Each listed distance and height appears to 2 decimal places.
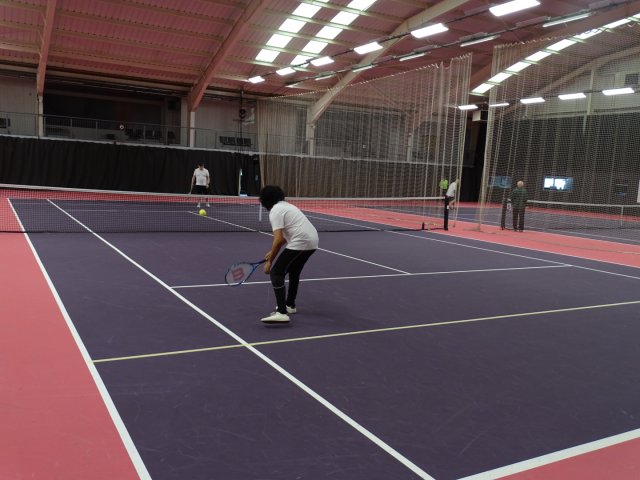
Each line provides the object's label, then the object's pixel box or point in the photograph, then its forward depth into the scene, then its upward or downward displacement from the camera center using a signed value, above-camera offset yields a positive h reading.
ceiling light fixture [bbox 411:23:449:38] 17.27 +4.77
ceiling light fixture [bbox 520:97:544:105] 18.16 +2.97
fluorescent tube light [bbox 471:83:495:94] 29.80 +5.12
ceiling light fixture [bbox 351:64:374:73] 24.31 +4.79
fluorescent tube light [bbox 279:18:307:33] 22.14 +5.94
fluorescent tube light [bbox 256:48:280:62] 24.70 +5.20
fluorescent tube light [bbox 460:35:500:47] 18.15 +4.75
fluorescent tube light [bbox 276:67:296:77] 24.28 +4.46
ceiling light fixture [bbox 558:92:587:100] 19.87 +3.31
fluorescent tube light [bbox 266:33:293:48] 23.34 +5.58
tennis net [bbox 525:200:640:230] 20.00 -1.35
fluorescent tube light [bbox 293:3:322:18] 21.03 +6.24
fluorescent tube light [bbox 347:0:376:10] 21.19 +6.62
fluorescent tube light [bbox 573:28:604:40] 20.44 +5.87
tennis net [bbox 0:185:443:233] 13.22 -1.58
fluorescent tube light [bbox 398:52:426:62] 21.12 +4.75
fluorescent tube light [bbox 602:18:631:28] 18.62 +5.94
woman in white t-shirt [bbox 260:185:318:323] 5.28 -0.68
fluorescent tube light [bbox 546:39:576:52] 23.53 +6.10
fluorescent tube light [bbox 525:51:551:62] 22.65 +5.42
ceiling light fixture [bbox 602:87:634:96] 19.78 +3.59
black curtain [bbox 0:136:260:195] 23.36 -0.26
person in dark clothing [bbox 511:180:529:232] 16.75 -0.63
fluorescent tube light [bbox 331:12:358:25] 21.88 +6.28
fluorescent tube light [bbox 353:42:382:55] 20.08 +4.70
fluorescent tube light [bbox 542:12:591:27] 15.21 +4.81
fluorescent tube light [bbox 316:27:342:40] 23.02 +5.95
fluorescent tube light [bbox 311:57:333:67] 22.28 +4.60
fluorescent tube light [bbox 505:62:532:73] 19.54 +4.33
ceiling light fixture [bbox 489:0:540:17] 14.11 +4.63
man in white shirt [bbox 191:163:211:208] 19.09 -0.50
